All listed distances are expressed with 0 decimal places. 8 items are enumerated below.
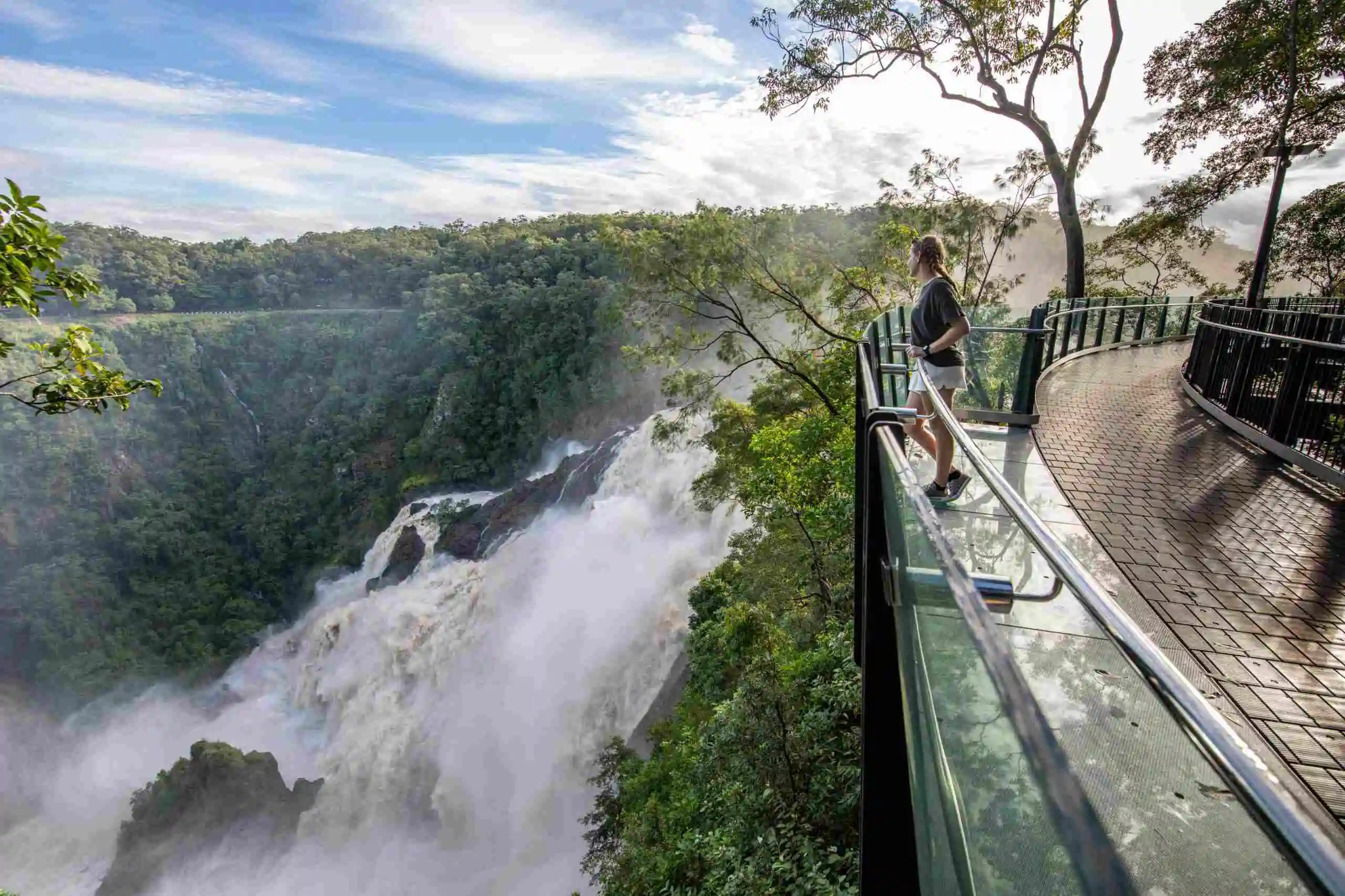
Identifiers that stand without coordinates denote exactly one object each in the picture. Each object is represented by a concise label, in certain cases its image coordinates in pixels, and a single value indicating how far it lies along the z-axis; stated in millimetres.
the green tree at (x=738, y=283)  14820
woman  3846
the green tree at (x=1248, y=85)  12992
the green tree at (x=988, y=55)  13273
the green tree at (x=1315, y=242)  19453
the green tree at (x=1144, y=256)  20750
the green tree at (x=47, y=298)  3266
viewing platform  948
